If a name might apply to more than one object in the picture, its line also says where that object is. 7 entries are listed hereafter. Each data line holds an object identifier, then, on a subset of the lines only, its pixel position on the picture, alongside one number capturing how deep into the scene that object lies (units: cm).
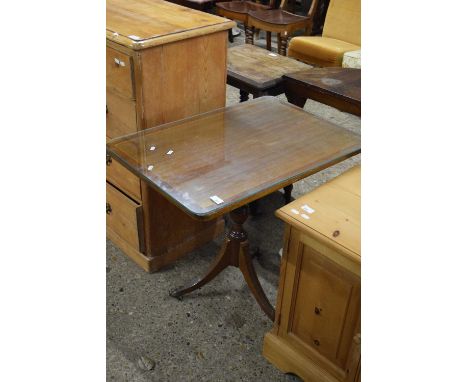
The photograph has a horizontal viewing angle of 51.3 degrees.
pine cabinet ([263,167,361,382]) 144
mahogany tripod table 155
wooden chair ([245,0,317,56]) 481
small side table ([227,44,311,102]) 259
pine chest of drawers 186
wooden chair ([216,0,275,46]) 513
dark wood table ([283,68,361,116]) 250
